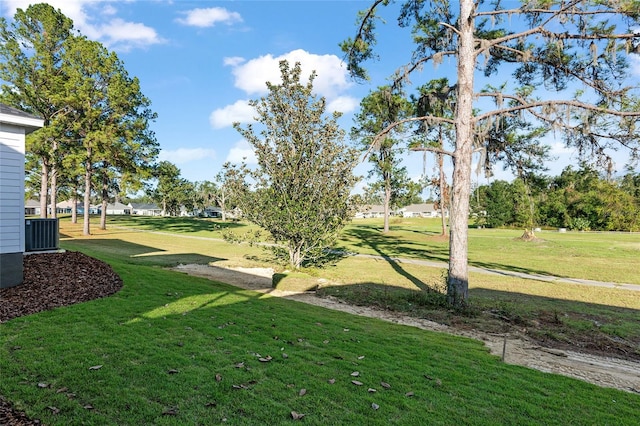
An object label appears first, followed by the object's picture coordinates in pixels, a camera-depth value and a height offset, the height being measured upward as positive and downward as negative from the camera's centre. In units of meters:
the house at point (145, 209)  124.25 +0.26
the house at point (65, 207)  112.19 +0.67
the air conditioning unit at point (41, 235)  10.97 -0.83
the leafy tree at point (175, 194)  83.91 +3.92
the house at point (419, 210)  125.75 +0.66
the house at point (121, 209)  124.19 +0.18
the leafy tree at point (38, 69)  26.81 +10.94
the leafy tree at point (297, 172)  14.68 +1.68
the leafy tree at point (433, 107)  10.65 +3.68
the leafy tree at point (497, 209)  63.18 +0.66
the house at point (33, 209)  89.19 +0.21
